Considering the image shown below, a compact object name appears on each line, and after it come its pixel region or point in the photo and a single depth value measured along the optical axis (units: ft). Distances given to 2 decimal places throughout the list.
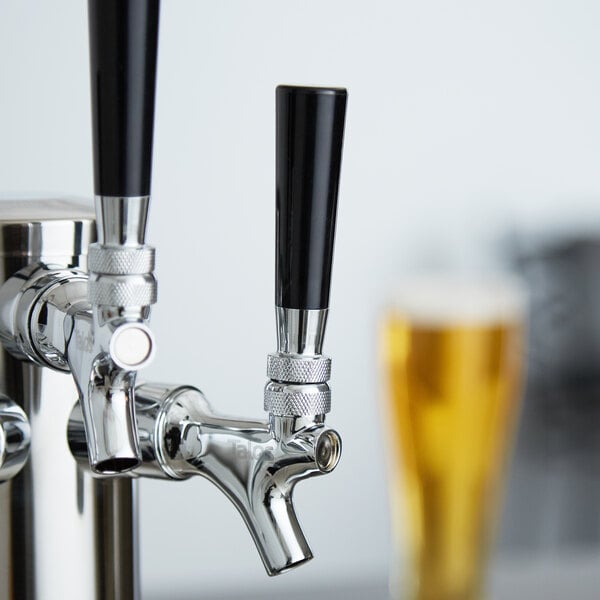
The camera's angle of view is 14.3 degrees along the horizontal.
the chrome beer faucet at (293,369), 2.30
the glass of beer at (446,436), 5.26
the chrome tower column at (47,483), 2.48
